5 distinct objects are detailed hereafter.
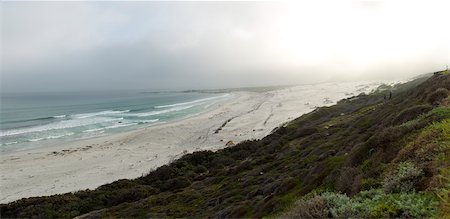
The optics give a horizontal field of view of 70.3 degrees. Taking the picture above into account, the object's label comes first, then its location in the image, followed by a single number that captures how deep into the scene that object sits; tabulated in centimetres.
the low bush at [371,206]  700
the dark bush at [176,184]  2877
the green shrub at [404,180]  862
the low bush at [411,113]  1781
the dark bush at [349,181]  1100
